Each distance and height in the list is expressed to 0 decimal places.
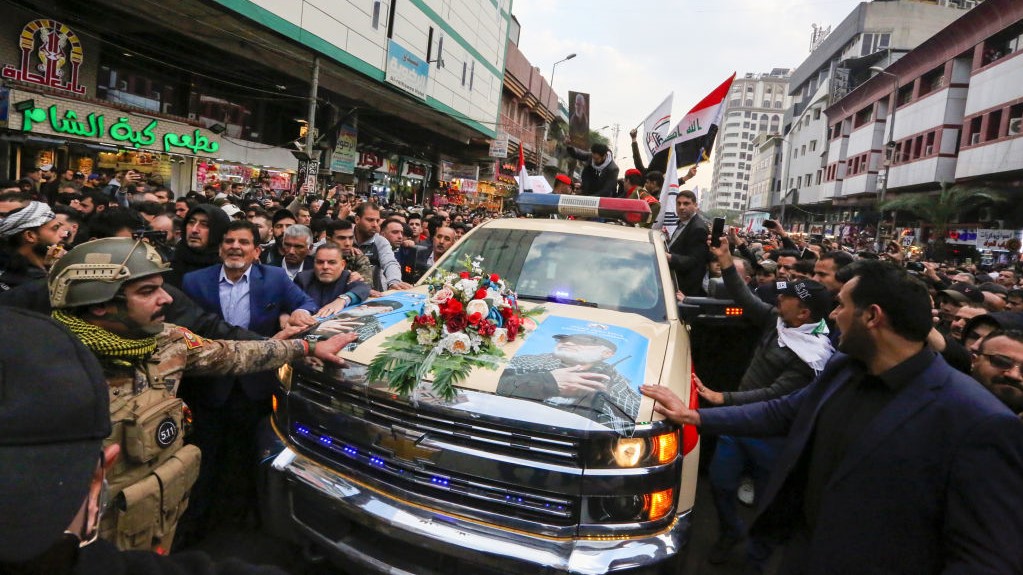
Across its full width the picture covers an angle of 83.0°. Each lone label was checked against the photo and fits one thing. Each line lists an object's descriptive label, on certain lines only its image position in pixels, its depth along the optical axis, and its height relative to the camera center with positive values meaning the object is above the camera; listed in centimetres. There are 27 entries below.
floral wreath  264 -55
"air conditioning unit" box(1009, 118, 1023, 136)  2219 +627
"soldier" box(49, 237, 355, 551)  208 -70
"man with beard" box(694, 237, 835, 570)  329 -69
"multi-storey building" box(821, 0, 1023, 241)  2352 +845
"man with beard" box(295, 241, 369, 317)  444 -53
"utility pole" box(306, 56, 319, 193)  1582 +189
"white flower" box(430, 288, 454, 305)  308 -37
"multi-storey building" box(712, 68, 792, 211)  14775 +3557
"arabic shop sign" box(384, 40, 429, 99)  2047 +565
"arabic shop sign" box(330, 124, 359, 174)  2268 +254
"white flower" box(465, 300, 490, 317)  302 -40
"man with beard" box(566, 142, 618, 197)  741 +89
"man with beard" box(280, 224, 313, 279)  490 -32
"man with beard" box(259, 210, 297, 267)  552 -35
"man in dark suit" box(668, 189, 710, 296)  555 +5
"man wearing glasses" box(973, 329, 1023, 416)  242 -33
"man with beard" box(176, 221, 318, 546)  333 -108
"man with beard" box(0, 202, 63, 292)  348 -38
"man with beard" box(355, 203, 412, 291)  584 -28
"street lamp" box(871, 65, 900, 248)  2690 +603
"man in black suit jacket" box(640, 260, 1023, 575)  170 -60
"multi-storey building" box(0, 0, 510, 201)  1217 +364
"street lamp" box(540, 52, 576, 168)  4983 +793
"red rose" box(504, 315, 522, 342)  309 -49
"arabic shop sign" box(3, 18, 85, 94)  1172 +267
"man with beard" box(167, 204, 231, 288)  405 -28
